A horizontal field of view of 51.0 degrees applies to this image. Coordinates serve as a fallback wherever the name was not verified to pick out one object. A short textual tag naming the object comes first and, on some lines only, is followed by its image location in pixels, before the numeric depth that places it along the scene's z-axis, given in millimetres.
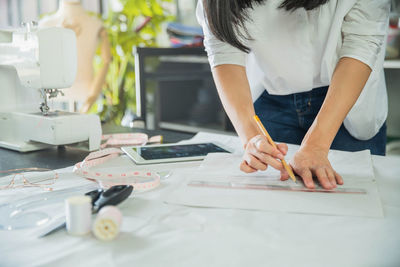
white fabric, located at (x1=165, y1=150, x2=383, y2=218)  713
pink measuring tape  822
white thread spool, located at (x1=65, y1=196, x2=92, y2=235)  607
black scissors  688
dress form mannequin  2170
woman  980
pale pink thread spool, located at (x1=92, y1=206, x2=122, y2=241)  593
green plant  2975
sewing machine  1173
